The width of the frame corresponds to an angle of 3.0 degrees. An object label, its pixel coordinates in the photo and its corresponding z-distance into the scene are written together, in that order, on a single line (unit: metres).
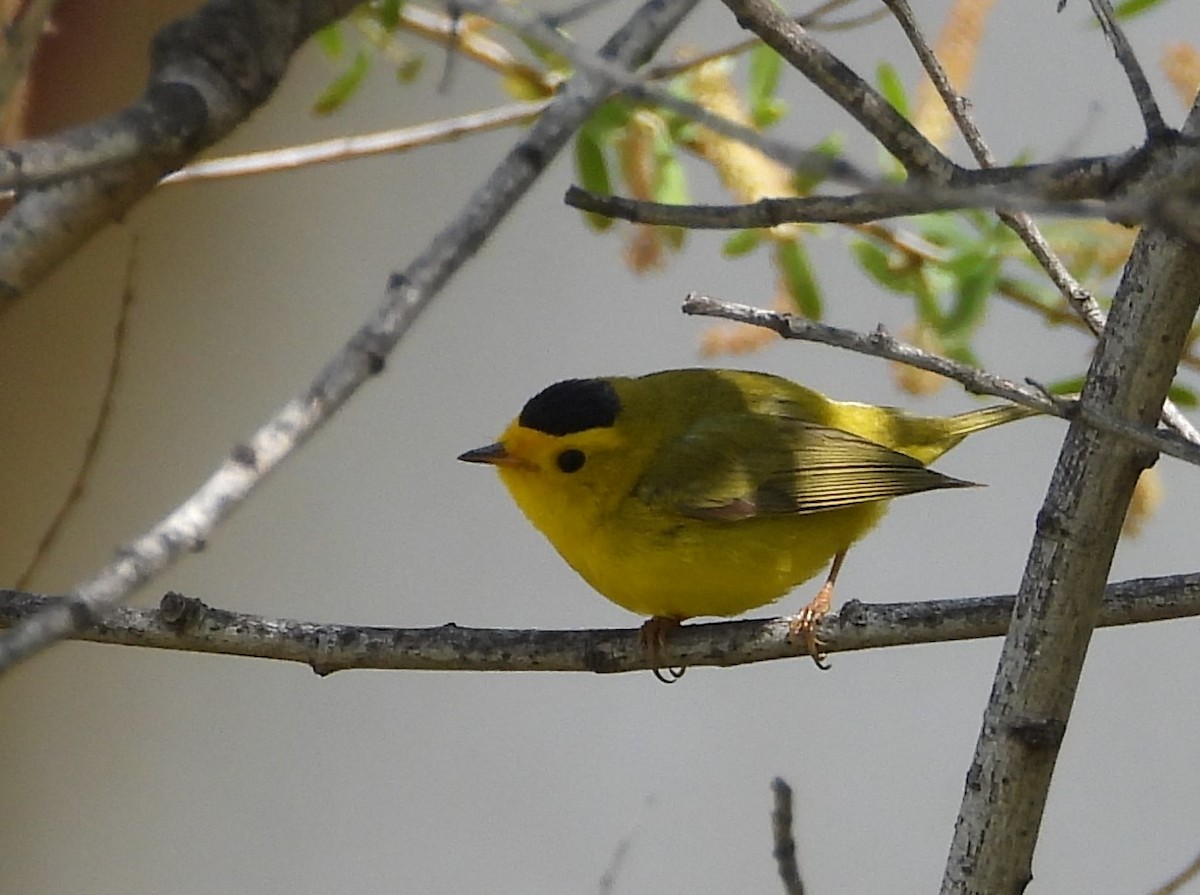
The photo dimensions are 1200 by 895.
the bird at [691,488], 3.54
